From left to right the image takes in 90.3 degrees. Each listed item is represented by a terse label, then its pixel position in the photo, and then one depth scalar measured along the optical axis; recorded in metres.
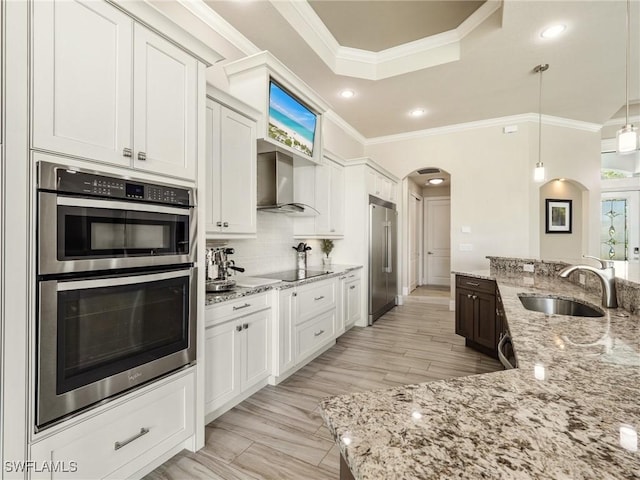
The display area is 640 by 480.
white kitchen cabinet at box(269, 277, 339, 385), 2.72
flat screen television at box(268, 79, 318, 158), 2.88
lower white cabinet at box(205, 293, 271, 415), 2.10
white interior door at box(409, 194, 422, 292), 7.00
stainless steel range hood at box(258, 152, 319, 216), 3.13
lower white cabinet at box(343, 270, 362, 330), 4.07
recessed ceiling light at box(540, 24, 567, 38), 2.92
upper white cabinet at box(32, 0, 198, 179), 1.24
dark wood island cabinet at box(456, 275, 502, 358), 3.24
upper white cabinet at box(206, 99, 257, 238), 2.27
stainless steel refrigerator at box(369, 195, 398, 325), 4.61
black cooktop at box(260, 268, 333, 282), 3.11
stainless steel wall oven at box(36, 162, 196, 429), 1.25
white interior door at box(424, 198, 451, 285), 8.18
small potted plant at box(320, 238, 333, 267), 4.59
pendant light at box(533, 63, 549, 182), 3.48
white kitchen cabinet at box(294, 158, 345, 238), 3.88
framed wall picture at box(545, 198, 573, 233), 6.02
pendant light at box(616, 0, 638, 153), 1.92
